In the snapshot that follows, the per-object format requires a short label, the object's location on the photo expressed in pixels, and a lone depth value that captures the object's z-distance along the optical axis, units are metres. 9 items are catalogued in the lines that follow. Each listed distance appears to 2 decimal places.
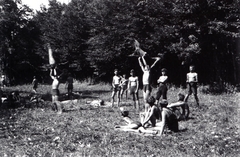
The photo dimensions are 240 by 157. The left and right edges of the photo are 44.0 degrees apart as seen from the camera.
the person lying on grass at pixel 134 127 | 9.31
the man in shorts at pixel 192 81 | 13.95
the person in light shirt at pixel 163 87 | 12.37
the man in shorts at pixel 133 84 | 14.71
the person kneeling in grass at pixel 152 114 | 9.75
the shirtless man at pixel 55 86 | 13.98
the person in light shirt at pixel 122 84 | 17.19
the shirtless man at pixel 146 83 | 12.73
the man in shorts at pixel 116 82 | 15.89
